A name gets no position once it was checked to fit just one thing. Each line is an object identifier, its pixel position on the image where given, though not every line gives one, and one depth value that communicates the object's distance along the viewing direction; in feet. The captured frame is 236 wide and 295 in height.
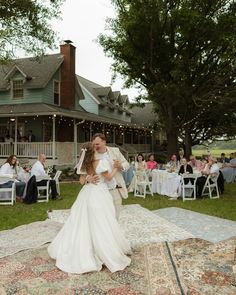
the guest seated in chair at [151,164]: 54.47
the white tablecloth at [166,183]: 45.55
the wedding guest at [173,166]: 50.12
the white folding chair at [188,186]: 43.84
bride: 18.39
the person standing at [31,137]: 79.95
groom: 20.42
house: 75.72
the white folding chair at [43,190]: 42.19
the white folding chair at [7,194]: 40.36
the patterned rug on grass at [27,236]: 22.90
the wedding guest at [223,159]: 78.16
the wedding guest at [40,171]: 42.32
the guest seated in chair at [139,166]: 50.25
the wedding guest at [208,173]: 44.50
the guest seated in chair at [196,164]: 51.35
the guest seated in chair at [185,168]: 46.24
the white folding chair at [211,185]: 44.55
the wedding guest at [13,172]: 42.22
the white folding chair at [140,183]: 46.00
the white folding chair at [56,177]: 45.13
